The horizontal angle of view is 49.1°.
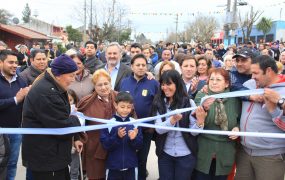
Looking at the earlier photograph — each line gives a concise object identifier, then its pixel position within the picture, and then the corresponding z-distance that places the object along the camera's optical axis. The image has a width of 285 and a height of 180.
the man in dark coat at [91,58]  6.25
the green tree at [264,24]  35.72
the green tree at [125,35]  47.12
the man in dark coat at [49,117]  3.02
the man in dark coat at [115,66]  5.16
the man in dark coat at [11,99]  4.22
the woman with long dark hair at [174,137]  3.63
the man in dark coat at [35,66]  5.33
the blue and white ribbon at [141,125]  3.07
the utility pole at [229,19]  22.78
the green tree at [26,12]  112.62
